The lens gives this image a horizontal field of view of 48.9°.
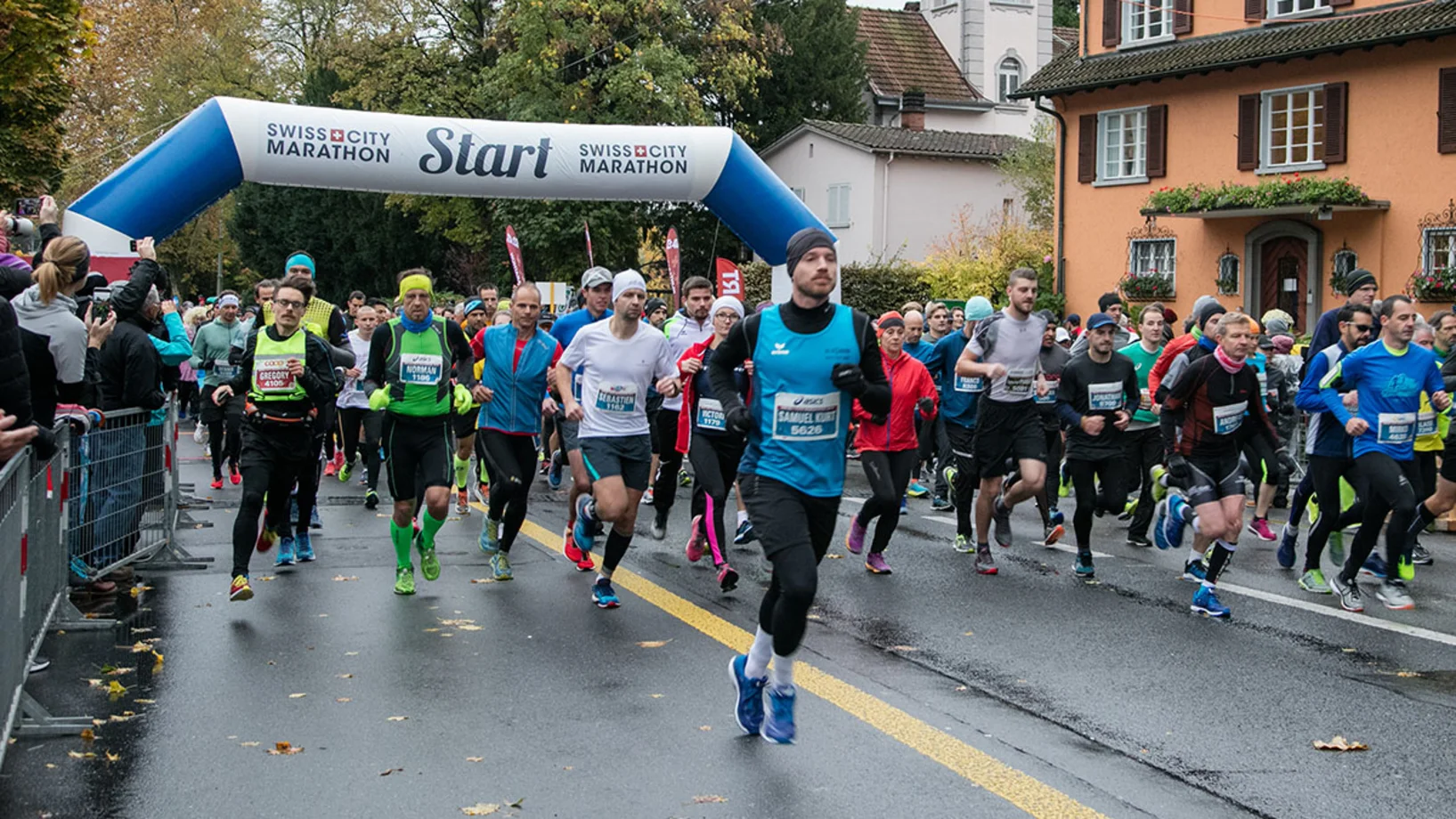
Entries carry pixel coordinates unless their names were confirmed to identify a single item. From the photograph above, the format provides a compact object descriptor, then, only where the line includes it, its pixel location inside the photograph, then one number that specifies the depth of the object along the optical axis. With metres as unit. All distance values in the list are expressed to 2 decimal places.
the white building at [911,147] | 43.09
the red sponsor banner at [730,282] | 18.59
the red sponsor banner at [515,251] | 21.64
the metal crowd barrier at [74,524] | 6.20
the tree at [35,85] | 20.84
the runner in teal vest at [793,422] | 6.21
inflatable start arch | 12.91
